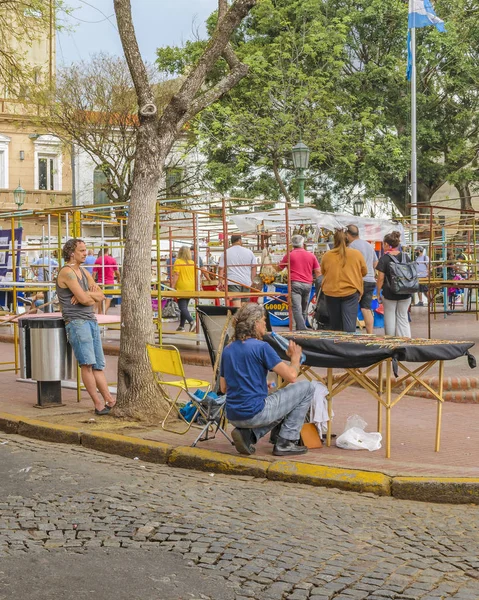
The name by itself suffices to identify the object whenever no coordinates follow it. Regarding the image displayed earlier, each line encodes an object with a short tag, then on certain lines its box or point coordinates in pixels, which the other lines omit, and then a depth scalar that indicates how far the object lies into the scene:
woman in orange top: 11.14
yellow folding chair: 8.19
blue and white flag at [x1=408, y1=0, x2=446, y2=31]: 29.86
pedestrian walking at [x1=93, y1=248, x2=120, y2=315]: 17.66
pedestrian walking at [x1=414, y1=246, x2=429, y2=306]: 20.14
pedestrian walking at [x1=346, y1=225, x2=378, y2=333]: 14.07
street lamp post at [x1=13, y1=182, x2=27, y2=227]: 33.78
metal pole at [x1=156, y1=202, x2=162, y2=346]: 10.68
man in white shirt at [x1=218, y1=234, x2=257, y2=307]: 15.02
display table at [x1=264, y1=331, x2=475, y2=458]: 7.21
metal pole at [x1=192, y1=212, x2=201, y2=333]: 14.97
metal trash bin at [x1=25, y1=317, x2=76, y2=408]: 10.05
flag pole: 30.49
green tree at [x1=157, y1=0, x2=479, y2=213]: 33.09
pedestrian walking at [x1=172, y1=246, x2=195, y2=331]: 16.81
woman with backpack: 12.24
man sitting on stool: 7.23
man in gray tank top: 9.42
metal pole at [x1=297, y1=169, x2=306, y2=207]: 19.89
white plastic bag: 7.73
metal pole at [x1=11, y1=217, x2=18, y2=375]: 12.73
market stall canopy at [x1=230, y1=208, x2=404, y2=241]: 19.02
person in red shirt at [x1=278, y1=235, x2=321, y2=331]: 15.54
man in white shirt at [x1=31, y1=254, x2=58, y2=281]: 20.20
